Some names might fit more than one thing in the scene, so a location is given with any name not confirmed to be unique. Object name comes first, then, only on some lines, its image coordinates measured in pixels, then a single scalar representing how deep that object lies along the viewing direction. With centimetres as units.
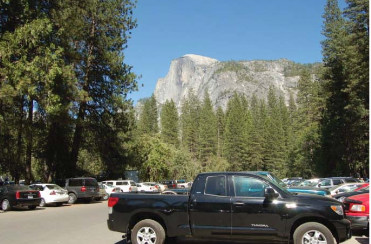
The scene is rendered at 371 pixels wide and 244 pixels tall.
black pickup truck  708
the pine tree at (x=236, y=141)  9062
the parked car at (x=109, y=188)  2916
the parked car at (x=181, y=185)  4727
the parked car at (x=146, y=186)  3375
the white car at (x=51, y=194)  2060
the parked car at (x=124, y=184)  3037
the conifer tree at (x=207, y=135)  9508
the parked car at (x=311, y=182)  2628
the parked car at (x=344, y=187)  2028
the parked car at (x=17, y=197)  1794
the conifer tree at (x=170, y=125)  9421
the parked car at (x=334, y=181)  2388
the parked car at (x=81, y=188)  2320
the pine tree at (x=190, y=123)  9819
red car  916
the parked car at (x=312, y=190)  1691
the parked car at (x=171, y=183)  4454
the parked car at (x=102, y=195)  2439
